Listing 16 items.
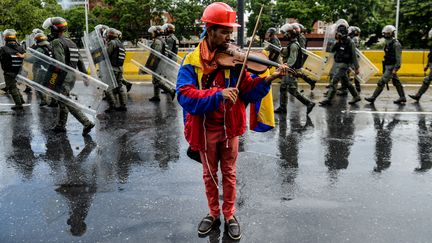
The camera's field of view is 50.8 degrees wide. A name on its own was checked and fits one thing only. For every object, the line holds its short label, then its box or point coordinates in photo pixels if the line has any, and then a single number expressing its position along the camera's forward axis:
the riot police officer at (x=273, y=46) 9.84
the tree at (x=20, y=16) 22.34
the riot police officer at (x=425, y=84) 9.88
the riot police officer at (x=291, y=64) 8.79
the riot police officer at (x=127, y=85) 11.58
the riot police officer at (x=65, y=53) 7.12
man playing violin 3.28
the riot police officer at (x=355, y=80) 11.54
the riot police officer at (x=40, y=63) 7.17
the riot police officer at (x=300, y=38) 8.88
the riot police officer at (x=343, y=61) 10.01
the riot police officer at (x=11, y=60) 9.16
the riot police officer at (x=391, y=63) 9.77
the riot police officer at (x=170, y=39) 11.63
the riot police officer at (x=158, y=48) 10.48
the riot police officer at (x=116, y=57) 9.65
